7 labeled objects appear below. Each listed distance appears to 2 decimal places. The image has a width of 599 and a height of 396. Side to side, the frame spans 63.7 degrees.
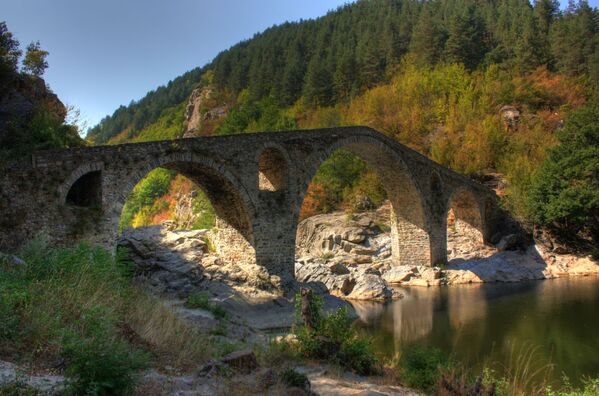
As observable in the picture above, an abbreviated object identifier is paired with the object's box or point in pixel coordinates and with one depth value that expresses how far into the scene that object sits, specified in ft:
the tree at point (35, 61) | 65.67
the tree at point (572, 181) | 79.41
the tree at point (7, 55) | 55.98
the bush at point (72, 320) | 13.66
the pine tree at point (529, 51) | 145.48
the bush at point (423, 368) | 24.20
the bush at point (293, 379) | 18.65
